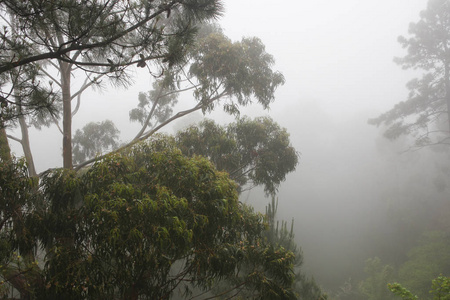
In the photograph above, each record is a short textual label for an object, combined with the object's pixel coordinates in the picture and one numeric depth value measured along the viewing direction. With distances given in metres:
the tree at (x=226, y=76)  6.88
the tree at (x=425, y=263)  11.18
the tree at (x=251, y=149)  6.34
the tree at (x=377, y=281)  12.20
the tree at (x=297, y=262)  8.19
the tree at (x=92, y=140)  9.28
